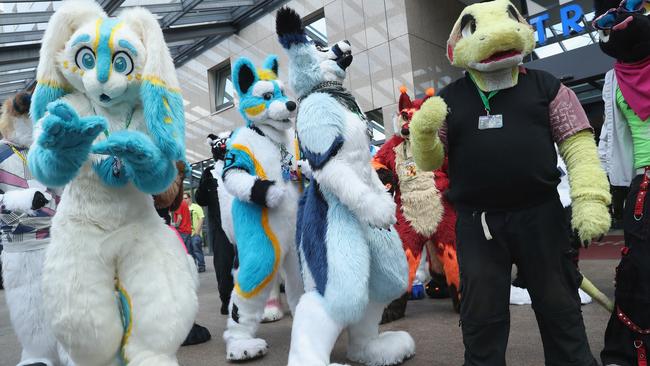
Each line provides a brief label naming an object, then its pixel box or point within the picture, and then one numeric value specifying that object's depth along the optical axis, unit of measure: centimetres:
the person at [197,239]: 983
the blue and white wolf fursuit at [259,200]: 297
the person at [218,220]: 443
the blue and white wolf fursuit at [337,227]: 224
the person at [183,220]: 781
